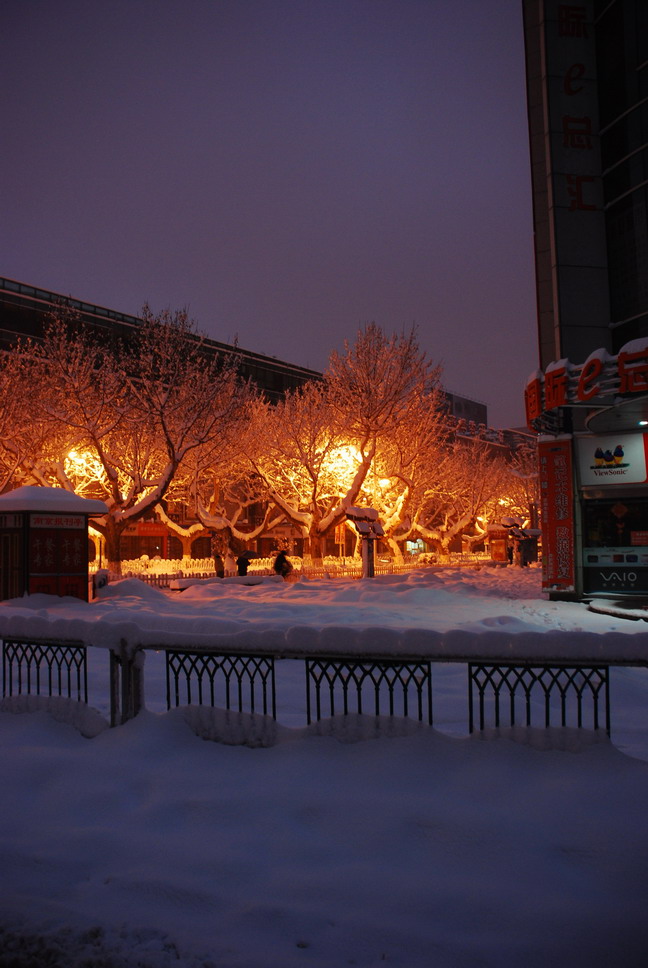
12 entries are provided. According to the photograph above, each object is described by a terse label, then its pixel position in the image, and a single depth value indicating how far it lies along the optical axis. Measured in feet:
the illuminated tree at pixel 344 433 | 109.50
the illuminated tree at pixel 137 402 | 92.53
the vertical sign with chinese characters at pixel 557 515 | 66.13
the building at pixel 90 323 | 176.24
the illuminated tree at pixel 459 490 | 167.28
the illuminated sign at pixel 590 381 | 48.08
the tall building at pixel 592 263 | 62.95
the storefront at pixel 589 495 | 62.39
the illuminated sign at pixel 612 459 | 62.80
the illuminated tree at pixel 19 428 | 96.37
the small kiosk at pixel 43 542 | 58.34
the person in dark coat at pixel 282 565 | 97.60
